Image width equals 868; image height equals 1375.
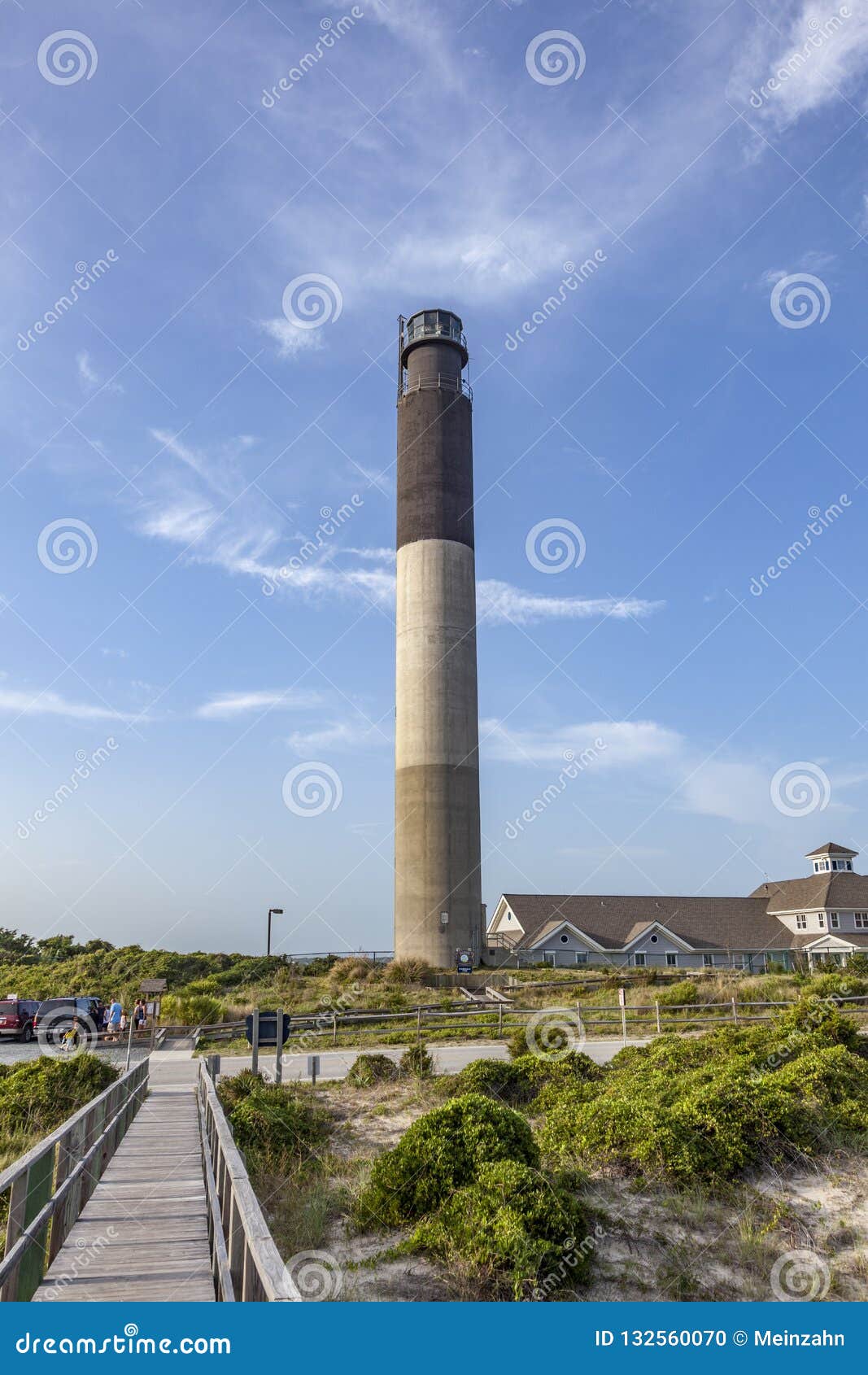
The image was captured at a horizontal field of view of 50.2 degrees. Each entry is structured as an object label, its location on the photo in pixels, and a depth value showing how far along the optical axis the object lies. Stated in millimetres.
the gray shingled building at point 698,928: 57656
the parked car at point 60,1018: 32062
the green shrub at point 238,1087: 16820
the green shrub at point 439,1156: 11234
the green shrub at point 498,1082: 18062
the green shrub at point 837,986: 34772
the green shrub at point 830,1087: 14383
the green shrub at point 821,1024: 19481
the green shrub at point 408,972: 45562
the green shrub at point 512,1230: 9203
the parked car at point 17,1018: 31656
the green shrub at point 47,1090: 15969
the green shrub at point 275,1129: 14258
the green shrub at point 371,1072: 20469
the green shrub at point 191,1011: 34406
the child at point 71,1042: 25309
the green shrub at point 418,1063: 20703
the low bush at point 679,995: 35938
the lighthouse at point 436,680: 48719
